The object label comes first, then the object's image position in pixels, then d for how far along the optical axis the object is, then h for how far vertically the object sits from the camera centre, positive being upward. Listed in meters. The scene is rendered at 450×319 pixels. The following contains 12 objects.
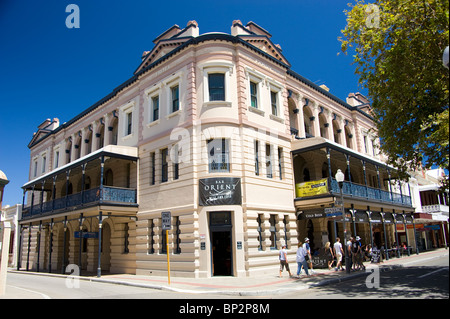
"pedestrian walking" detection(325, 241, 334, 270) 19.63 -1.62
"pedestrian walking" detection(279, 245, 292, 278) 16.29 -1.36
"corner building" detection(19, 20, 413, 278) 17.91 +4.32
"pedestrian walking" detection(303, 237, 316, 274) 16.38 -0.90
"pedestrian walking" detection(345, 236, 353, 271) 16.95 -1.18
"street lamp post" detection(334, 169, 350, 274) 16.86 -0.27
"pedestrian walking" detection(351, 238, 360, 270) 18.48 -1.31
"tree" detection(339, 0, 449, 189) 12.48 +5.85
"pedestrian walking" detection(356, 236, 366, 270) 18.69 -1.66
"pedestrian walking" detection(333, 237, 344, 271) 18.73 -1.31
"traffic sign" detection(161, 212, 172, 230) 14.65 +0.54
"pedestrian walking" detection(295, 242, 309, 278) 16.25 -1.34
